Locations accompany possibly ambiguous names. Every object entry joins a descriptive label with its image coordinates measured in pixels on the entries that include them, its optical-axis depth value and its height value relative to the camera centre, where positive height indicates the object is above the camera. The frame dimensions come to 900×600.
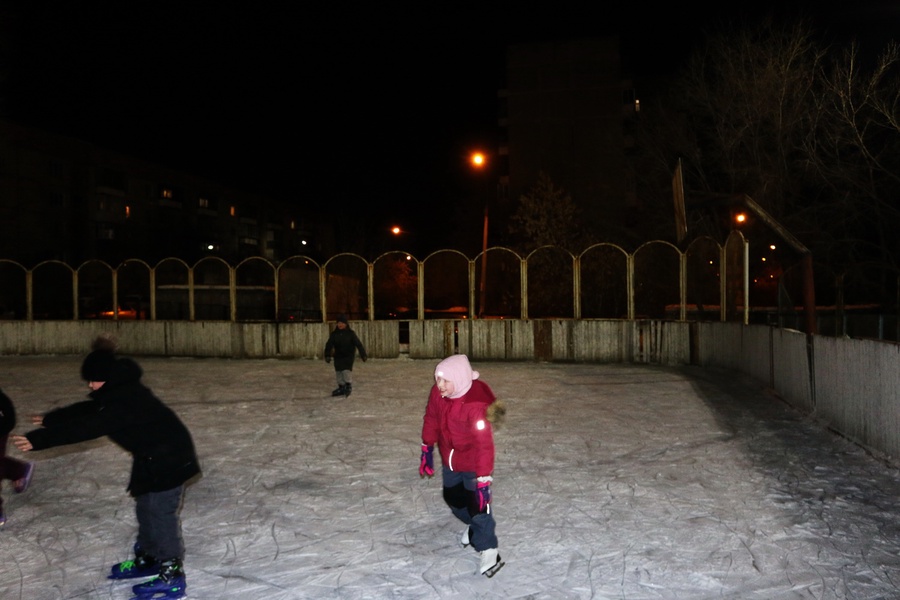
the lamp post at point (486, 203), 21.14 +3.19
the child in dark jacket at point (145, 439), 4.39 -0.74
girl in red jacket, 4.71 -0.88
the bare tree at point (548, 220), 30.05 +3.07
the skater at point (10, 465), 5.98 -1.19
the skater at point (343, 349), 12.31 -0.70
